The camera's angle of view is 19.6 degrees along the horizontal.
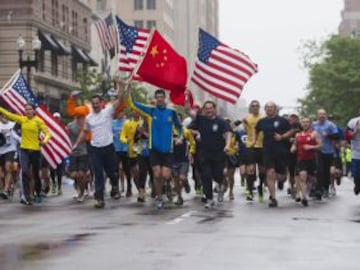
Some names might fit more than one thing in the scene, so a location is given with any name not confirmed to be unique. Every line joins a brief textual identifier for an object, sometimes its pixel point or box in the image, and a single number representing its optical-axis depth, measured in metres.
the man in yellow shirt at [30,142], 17.83
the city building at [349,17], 183.88
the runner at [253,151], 18.69
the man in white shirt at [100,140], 16.58
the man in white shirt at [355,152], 18.48
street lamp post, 34.56
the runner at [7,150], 19.67
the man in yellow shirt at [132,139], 19.66
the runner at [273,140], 17.14
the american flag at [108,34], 30.60
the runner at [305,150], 18.20
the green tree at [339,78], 85.19
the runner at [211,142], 16.73
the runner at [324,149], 19.59
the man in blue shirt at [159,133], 16.31
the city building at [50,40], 52.03
